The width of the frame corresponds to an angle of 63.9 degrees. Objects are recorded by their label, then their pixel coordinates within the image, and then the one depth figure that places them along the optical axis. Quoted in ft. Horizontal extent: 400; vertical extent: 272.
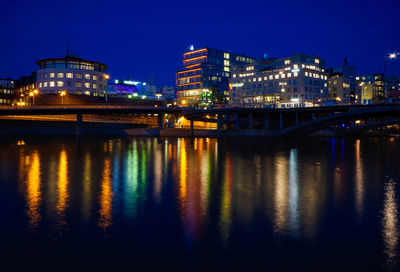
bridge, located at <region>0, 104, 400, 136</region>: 228.84
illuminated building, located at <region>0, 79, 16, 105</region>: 561.02
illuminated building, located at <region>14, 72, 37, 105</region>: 483.68
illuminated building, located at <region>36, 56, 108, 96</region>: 411.54
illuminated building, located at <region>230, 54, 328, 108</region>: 443.32
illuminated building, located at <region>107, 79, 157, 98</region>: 595.06
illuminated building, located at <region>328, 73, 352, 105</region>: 529.86
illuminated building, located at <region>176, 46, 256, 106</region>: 554.46
